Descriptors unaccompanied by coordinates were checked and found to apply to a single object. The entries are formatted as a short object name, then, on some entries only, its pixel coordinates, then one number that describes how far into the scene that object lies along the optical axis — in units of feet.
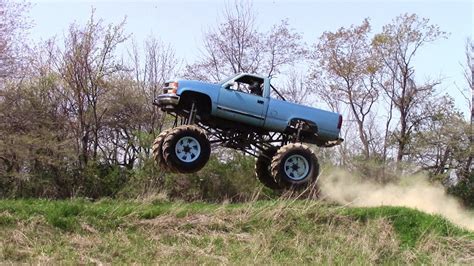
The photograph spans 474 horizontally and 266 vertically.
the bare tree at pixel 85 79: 90.17
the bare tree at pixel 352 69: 115.14
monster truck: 43.04
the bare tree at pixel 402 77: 112.47
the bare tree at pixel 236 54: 107.14
